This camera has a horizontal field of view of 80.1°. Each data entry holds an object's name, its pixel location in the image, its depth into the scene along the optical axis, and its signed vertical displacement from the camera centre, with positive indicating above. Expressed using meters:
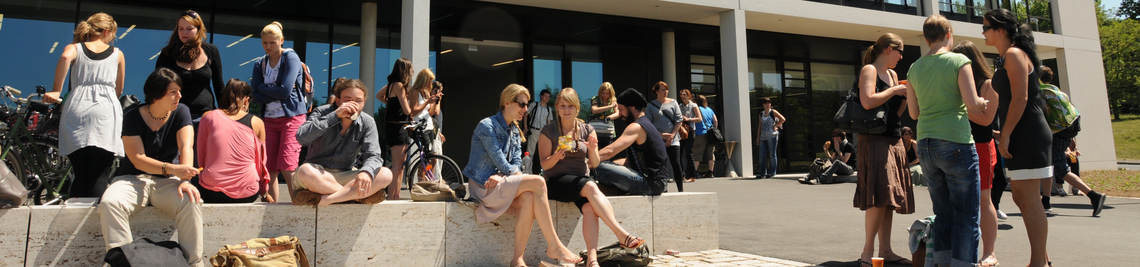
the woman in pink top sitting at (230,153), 3.92 +0.19
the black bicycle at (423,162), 6.84 +0.21
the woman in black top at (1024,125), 3.86 +0.28
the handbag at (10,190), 3.44 -0.01
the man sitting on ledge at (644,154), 5.04 +0.19
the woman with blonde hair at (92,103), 4.16 +0.54
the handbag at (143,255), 3.34 -0.34
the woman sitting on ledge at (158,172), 3.52 +0.08
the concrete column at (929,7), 15.41 +3.81
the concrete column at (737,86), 12.97 +1.76
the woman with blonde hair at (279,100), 4.97 +0.62
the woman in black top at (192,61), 4.51 +0.84
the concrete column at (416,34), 10.04 +2.23
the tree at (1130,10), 66.31 +15.89
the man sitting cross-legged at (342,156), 3.99 +0.18
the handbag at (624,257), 4.30 -0.49
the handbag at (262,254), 3.59 -0.37
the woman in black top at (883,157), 4.14 +0.11
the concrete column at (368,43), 11.52 +2.40
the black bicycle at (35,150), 5.83 +0.34
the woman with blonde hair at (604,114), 5.82 +0.67
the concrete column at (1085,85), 17.73 +2.28
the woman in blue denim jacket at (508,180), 4.39 +0.01
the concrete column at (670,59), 14.29 +2.54
